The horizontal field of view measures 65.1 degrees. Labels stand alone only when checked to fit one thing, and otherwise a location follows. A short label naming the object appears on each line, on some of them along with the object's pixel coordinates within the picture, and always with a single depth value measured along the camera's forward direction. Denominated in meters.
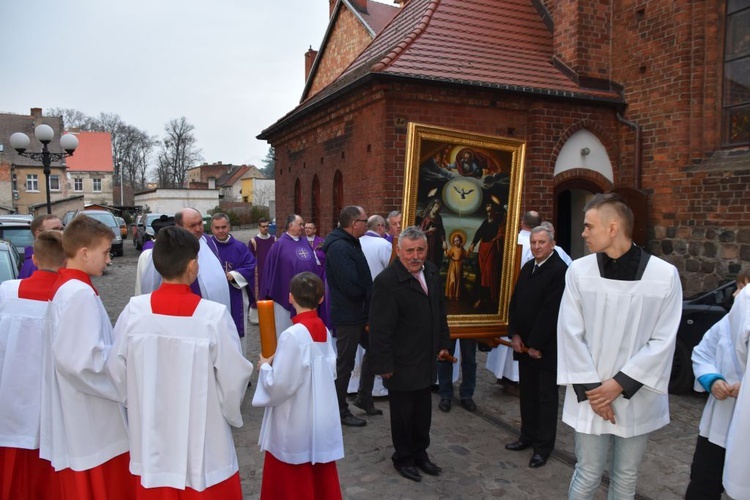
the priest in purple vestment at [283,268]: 7.07
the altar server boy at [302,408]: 3.48
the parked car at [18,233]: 13.60
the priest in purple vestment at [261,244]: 10.51
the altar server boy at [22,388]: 3.56
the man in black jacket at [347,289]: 5.69
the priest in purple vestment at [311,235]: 9.90
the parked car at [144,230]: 28.45
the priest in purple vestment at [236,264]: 6.32
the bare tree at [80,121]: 66.75
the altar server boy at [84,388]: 3.01
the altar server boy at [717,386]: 3.18
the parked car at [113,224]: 26.44
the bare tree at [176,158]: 66.00
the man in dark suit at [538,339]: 4.85
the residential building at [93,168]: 58.47
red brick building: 9.55
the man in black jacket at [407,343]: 4.42
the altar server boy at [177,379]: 2.85
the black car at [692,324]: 6.51
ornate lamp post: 13.57
